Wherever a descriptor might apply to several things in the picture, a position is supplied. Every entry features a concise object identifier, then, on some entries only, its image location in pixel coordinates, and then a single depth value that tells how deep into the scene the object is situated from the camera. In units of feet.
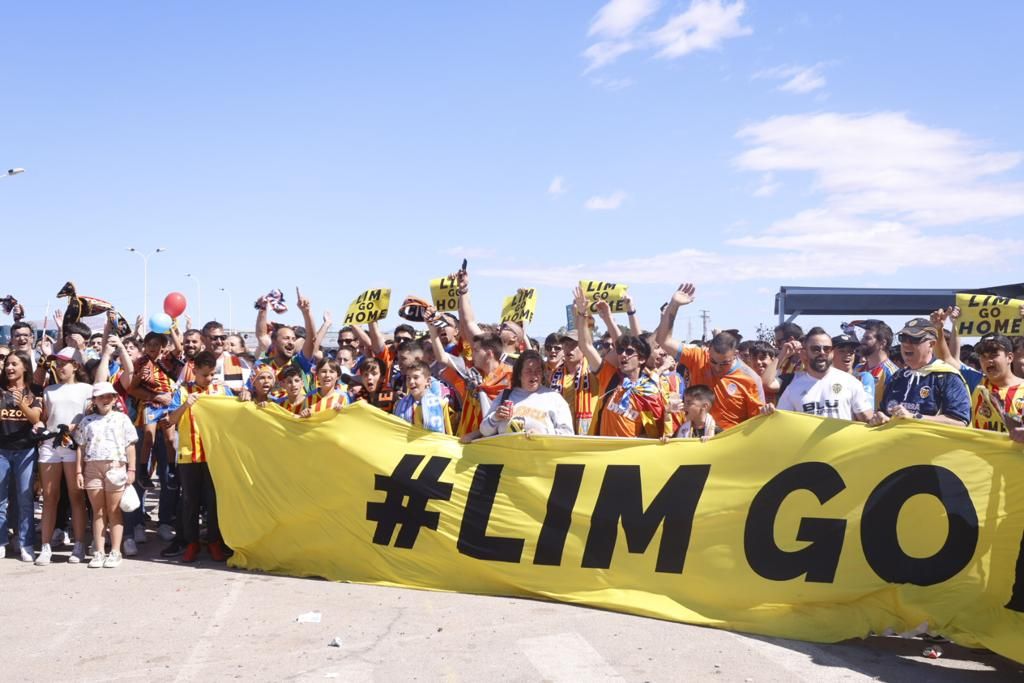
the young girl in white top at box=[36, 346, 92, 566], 26.89
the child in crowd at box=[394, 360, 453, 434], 25.05
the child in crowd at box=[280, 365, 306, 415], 26.96
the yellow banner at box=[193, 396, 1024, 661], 17.69
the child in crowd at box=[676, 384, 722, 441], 21.81
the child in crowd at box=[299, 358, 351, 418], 26.21
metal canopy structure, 94.89
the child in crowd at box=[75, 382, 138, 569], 26.08
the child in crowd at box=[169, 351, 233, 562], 26.86
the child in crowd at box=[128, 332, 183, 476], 30.27
